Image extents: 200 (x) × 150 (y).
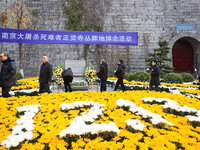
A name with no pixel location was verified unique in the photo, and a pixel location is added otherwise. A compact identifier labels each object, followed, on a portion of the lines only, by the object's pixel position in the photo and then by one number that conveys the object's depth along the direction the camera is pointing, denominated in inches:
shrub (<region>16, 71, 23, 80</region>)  355.8
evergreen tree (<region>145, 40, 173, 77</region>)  463.5
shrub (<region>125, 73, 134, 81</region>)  390.3
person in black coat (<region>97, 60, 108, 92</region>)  232.4
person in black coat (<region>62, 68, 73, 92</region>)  242.2
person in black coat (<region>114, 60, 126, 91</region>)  241.6
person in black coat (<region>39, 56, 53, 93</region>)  178.2
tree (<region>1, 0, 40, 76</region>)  435.8
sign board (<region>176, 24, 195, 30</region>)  542.9
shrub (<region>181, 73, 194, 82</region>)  405.1
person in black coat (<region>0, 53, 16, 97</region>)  148.6
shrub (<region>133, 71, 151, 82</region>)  354.6
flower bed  50.3
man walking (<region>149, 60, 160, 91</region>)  220.7
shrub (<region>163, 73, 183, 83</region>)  354.3
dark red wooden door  577.9
